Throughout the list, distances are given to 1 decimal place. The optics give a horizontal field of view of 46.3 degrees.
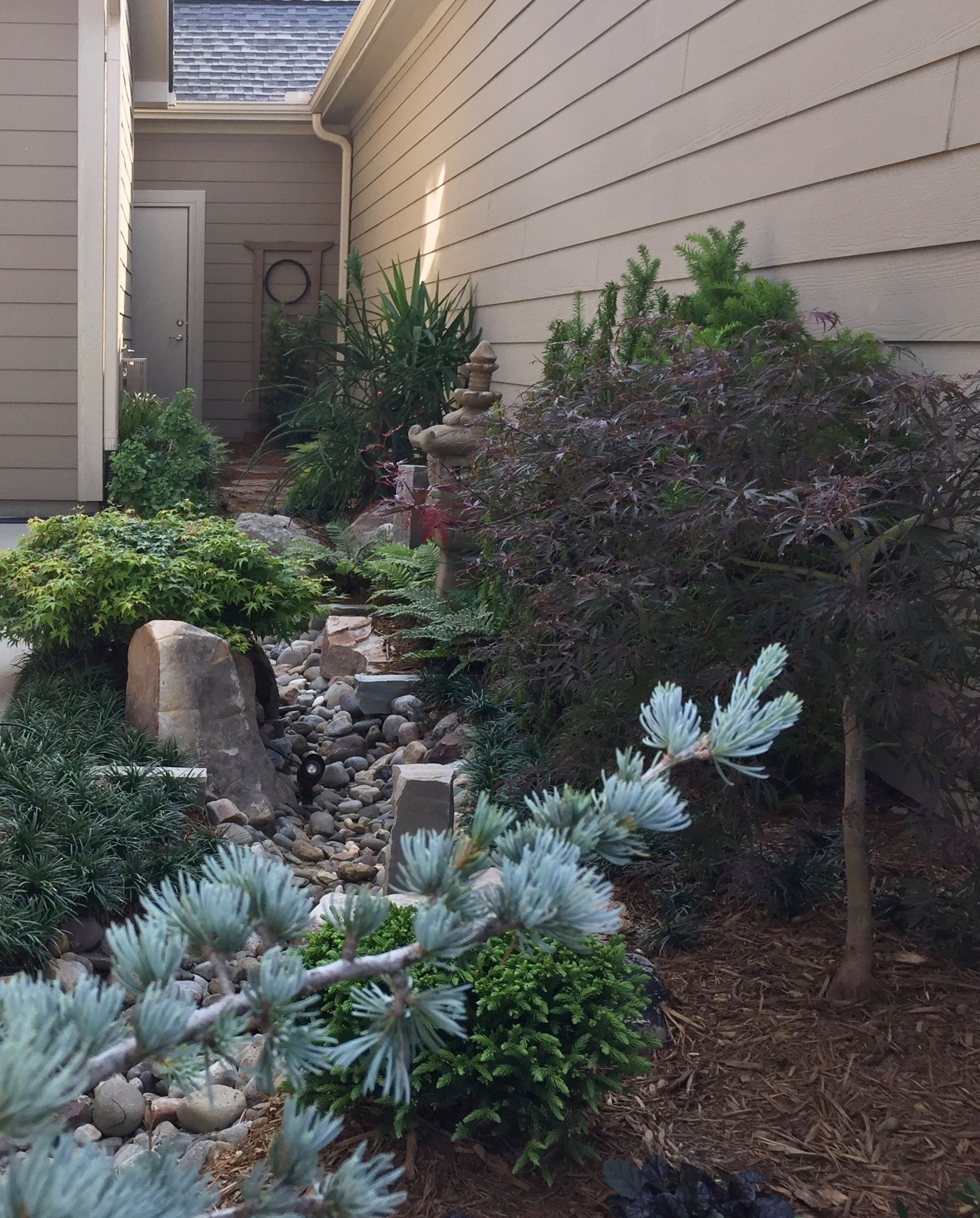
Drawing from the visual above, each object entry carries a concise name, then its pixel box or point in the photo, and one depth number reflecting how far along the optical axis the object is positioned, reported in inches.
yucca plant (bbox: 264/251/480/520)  309.0
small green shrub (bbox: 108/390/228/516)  328.8
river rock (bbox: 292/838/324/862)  155.1
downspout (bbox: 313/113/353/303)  534.0
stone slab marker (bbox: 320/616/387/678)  209.9
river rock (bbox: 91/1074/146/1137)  95.3
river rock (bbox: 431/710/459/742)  179.6
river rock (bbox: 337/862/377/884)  146.6
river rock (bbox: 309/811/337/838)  165.0
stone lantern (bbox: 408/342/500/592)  212.7
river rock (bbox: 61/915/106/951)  118.9
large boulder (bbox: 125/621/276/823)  158.1
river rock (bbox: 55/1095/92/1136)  95.1
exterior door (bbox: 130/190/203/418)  535.5
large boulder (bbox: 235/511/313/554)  277.3
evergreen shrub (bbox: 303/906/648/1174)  74.3
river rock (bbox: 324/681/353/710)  205.2
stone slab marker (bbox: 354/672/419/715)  195.5
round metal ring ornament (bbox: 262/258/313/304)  548.7
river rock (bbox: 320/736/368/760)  188.7
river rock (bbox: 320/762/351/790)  181.3
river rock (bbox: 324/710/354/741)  194.9
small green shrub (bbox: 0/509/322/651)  169.6
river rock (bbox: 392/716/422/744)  185.6
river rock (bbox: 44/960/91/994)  111.7
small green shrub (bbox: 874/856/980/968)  90.3
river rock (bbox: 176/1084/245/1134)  92.0
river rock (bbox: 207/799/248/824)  149.5
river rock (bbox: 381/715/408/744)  189.0
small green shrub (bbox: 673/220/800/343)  134.0
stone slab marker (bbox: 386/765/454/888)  121.8
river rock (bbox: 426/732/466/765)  168.9
